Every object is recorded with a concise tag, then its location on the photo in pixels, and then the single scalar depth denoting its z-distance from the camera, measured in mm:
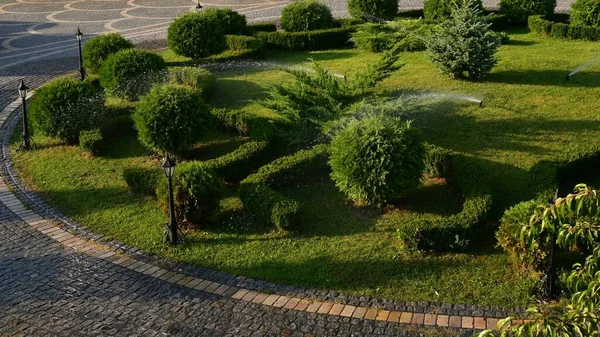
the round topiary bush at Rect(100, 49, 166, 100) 16266
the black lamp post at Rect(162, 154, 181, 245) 9570
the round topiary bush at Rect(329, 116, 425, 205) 10156
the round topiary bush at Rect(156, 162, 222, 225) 10227
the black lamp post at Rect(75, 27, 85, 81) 18766
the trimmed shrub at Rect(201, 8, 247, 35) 21297
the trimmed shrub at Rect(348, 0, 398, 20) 22047
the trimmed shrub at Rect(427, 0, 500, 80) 15516
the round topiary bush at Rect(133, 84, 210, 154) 12391
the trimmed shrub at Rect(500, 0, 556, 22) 21359
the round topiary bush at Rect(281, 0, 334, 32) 21547
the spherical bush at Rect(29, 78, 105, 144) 13945
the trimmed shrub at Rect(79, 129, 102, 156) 13414
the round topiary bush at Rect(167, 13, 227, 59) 19156
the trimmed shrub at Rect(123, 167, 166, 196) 11414
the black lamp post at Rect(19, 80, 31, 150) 14188
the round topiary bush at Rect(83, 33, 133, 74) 18531
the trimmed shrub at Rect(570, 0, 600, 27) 19844
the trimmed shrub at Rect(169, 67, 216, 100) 16203
